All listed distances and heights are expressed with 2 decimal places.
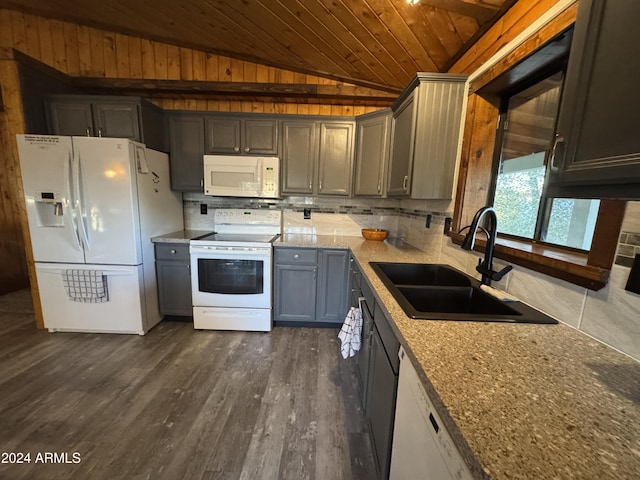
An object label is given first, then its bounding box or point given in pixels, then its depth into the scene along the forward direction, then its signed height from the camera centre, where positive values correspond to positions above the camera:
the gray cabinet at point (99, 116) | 2.39 +0.72
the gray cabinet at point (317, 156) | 2.68 +0.48
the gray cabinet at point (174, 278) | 2.52 -0.84
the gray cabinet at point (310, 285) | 2.53 -0.86
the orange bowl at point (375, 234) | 2.69 -0.33
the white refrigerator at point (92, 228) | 2.11 -0.32
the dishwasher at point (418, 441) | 0.54 -0.61
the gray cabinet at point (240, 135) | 2.66 +0.66
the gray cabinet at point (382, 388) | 0.96 -0.81
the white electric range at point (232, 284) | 2.41 -0.85
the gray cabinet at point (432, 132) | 1.70 +0.51
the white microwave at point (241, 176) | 2.59 +0.23
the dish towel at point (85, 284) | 2.27 -0.84
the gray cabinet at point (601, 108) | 0.47 +0.22
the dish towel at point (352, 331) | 1.65 -0.85
